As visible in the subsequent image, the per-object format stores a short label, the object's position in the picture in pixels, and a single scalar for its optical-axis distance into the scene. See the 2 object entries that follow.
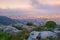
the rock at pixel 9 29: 8.31
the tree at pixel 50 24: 11.72
